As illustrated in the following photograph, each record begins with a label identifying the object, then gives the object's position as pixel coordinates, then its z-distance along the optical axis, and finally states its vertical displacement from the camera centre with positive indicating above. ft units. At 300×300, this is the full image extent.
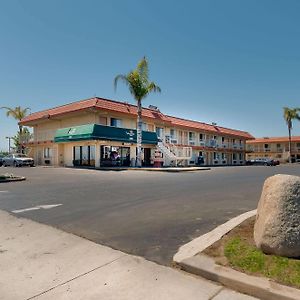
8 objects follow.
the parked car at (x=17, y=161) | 122.62 -0.04
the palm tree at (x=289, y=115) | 228.22 +30.72
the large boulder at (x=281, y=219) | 13.85 -2.95
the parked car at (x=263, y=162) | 188.65 -3.78
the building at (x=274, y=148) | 269.64 +7.92
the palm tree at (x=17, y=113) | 175.11 +27.46
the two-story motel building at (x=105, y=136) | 106.11 +8.99
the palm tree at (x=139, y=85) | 104.37 +25.54
